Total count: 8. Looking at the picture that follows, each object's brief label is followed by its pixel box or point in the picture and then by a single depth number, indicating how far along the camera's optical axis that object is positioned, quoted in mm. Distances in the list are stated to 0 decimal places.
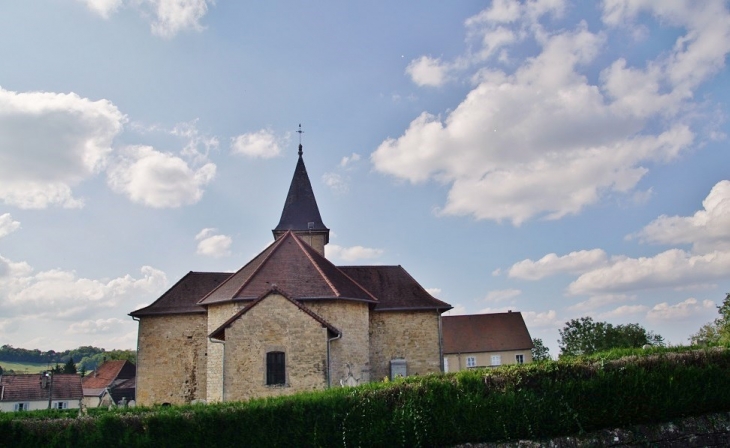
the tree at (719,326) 33719
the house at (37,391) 52875
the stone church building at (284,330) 17062
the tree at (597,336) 41938
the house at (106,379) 56844
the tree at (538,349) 47788
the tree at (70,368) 71438
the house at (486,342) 46438
